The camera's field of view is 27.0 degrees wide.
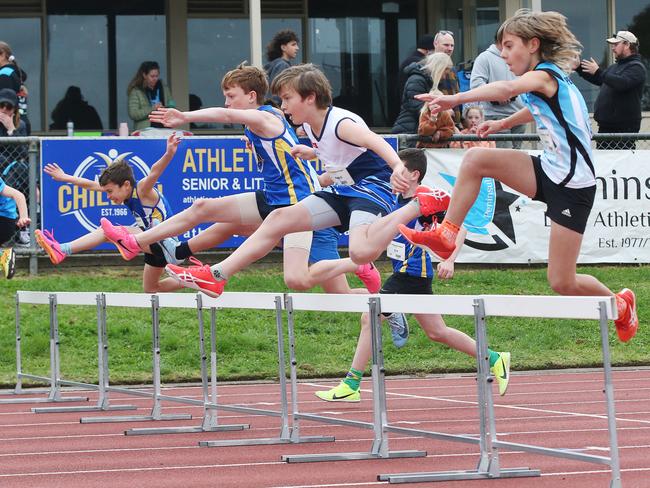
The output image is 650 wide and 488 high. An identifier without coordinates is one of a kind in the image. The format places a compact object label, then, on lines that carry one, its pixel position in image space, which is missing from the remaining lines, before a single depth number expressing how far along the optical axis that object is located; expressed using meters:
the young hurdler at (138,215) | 11.02
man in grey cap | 16.16
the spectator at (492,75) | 16.33
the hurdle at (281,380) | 9.00
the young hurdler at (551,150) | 7.50
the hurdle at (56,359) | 11.06
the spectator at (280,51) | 16.66
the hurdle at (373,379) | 8.16
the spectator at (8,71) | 16.55
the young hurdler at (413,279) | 10.42
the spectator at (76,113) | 21.05
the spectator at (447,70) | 15.74
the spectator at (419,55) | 16.61
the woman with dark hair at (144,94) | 18.62
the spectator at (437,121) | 15.40
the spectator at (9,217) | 13.46
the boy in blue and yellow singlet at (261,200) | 9.77
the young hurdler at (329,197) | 9.09
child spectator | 16.47
